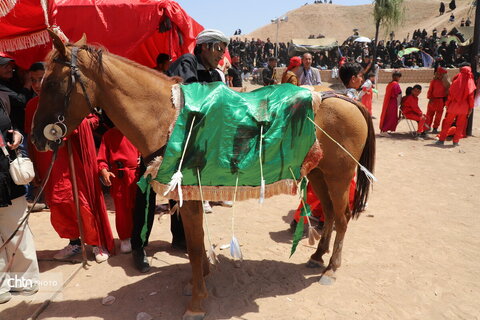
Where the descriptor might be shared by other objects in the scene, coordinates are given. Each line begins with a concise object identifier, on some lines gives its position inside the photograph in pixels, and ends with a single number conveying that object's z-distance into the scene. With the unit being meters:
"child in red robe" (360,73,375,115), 9.14
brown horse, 2.32
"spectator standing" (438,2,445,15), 41.91
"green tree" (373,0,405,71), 32.28
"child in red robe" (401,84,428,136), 9.50
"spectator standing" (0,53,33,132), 3.20
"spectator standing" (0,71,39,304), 2.81
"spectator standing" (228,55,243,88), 9.05
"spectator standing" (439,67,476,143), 8.37
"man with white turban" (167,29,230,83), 3.06
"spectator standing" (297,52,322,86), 7.30
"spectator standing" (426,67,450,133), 9.50
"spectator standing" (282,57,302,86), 5.98
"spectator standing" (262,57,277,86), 11.48
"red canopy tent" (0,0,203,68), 5.07
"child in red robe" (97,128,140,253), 3.59
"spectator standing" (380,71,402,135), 9.73
